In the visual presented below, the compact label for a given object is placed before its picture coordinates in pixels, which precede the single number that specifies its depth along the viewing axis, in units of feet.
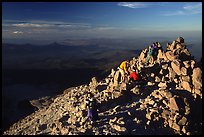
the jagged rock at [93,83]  90.85
